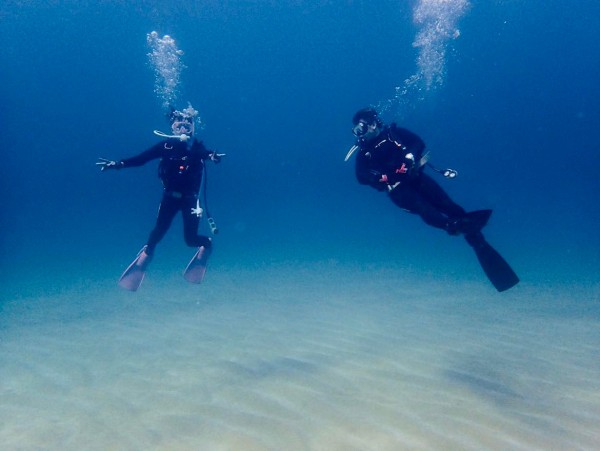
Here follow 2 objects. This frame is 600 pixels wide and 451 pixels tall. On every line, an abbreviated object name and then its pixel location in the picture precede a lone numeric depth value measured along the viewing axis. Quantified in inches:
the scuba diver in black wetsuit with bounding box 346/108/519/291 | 204.4
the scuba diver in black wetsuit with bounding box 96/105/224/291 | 276.2
